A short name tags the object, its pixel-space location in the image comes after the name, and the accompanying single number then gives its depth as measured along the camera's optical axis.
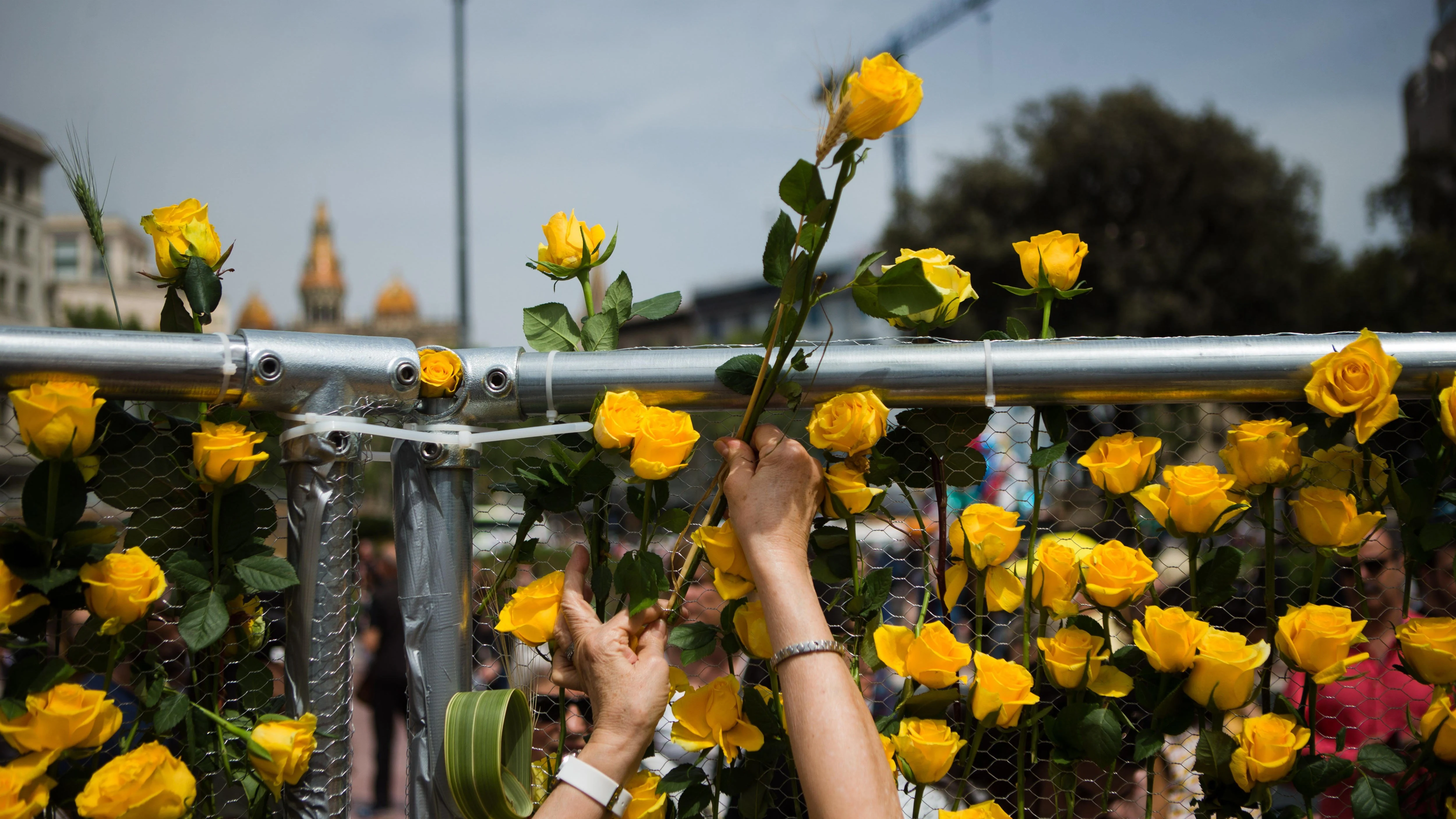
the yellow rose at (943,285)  1.44
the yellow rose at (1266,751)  1.39
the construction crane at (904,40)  46.41
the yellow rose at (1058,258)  1.54
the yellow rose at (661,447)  1.37
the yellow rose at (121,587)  1.30
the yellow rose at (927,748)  1.42
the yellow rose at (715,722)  1.42
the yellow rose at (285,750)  1.32
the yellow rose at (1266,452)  1.45
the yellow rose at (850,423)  1.39
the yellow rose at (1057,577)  1.46
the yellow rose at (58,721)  1.26
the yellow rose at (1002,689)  1.41
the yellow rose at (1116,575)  1.40
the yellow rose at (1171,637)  1.41
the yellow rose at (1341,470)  1.51
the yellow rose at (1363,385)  1.38
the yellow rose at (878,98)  1.20
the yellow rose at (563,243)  1.56
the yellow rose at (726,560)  1.44
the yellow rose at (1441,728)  1.42
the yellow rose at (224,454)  1.34
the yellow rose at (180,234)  1.44
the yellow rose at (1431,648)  1.42
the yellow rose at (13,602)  1.25
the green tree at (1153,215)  19.14
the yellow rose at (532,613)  1.42
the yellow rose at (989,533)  1.45
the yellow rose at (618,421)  1.38
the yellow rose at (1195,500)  1.41
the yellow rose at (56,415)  1.25
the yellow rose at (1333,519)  1.44
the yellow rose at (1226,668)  1.38
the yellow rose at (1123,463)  1.45
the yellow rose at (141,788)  1.25
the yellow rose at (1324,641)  1.39
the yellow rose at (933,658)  1.41
